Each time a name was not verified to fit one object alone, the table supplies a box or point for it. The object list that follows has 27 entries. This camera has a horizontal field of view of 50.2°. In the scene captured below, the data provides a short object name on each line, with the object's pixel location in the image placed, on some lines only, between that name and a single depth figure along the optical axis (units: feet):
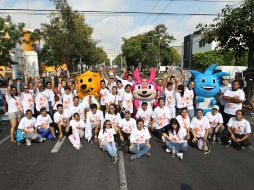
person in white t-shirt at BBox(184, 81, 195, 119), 27.35
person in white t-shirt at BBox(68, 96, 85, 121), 27.37
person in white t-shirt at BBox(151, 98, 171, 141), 26.12
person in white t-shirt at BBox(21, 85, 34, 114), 27.35
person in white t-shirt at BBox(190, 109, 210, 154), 23.76
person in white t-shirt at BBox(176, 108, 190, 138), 24.13
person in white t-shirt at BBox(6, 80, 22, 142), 26.15
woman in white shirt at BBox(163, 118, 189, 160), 22.02
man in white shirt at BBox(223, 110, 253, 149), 23.63
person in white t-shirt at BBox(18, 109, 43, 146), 25.02
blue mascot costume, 27.04
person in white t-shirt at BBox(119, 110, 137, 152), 24.44
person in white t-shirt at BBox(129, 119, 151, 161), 21.67
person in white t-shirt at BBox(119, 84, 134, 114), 28.30
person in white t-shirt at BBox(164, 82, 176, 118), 28.07
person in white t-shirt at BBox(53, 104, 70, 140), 26.63
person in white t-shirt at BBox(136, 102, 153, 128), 26.86
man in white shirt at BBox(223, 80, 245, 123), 25.42
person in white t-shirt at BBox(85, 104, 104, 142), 25.72
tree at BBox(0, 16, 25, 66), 51.23
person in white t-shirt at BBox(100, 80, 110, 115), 29.35
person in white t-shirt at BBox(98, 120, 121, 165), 22.01
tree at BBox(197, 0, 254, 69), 37.37
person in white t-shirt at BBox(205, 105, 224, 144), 25.23
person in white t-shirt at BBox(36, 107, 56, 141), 26.05
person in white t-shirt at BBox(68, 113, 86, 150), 24.63
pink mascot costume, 28.32
